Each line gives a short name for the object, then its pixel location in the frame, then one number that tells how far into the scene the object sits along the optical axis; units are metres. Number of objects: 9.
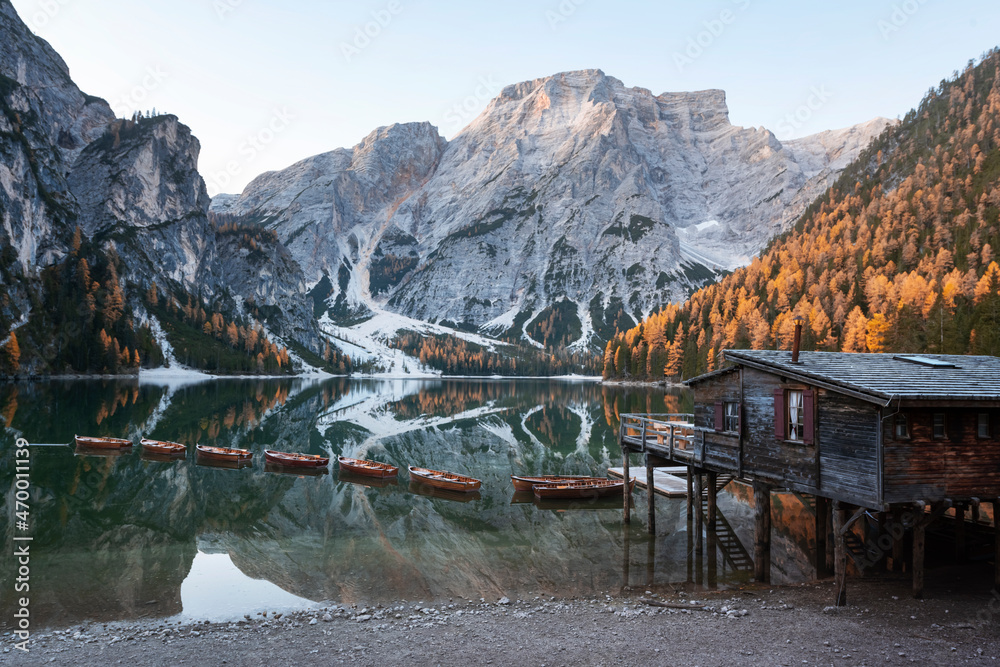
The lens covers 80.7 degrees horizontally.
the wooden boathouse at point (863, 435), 17.61
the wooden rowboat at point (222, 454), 48.41
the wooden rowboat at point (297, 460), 46.91
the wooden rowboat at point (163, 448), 50.59
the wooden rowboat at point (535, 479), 38.38
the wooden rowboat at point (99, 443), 51.90
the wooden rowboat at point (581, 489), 36.69
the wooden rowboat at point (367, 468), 43.41
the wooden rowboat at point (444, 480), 39.03
